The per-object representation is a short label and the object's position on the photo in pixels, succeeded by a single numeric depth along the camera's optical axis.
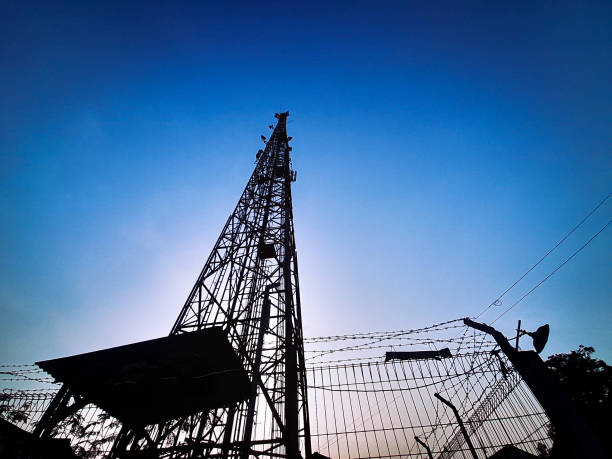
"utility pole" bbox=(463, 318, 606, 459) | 5.16
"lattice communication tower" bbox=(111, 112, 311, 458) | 5.60
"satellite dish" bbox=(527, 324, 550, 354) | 6.56
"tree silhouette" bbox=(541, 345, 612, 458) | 23.97
